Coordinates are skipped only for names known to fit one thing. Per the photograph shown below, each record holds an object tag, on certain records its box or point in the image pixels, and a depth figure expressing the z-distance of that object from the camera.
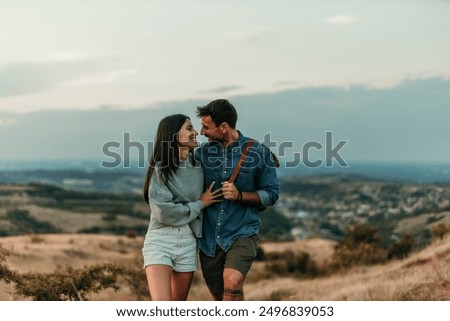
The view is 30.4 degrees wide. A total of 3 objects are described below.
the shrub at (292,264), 38.78
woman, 6.30
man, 6.50
